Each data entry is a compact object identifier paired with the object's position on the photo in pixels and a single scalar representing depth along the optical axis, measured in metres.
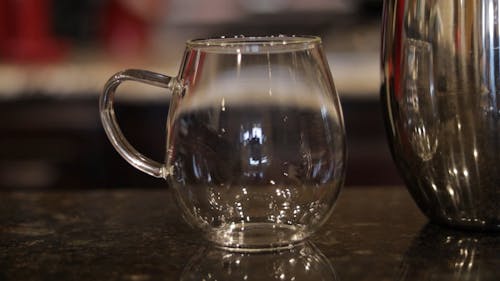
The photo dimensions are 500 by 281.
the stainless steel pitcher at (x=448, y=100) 0.54
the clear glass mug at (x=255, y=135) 0.52
